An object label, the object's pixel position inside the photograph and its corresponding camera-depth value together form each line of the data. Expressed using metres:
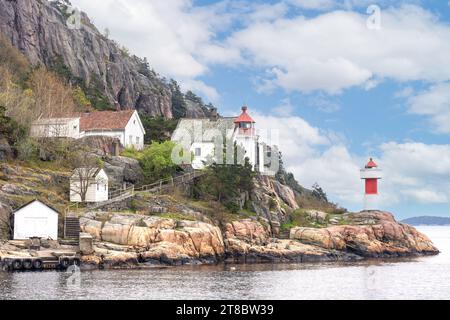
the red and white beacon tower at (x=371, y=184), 95.94
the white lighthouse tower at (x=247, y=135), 100.25
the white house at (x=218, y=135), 98.50
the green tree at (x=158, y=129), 105.56
